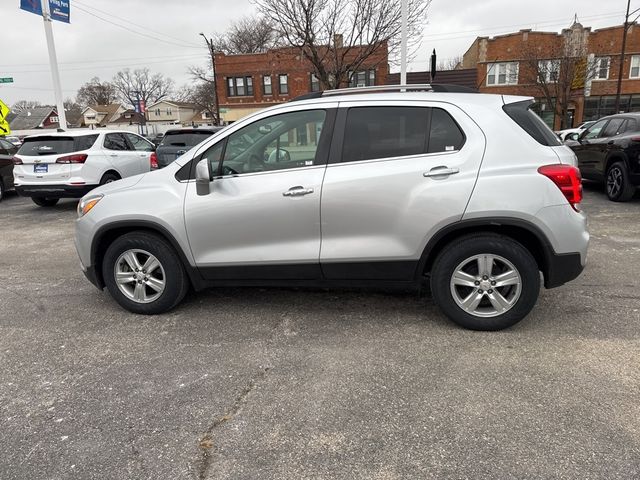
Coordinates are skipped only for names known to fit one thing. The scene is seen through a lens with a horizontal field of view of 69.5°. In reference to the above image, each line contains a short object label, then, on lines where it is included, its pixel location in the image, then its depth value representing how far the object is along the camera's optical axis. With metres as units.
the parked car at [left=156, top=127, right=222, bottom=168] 11.19
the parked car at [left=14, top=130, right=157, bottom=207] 9.09
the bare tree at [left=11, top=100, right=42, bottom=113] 102.82
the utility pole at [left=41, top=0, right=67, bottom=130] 14.88
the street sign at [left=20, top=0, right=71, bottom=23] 14.55
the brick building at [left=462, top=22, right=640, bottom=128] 35.06
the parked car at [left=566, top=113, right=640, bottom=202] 8.34
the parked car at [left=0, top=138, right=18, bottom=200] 11.60
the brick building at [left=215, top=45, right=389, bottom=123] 36.59
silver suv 3.43
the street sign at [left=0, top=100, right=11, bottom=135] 14.01
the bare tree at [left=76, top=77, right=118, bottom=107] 101.81
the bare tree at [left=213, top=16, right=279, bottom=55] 51.34
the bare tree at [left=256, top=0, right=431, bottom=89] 15.30
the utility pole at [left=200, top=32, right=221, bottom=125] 36.20
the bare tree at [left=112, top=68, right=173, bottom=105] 89.94
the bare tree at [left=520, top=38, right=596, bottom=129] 33.12
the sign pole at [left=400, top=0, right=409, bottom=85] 11.45
